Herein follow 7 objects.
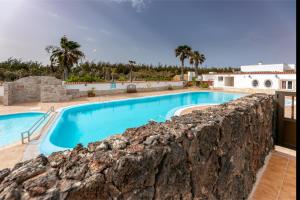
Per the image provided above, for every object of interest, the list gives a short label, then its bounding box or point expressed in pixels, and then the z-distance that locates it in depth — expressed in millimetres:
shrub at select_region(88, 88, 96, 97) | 12679
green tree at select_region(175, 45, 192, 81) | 22932
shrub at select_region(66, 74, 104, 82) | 13084
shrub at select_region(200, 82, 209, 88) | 19281
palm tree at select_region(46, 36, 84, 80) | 15706
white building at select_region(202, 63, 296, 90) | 15660
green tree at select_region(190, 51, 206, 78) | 23513
